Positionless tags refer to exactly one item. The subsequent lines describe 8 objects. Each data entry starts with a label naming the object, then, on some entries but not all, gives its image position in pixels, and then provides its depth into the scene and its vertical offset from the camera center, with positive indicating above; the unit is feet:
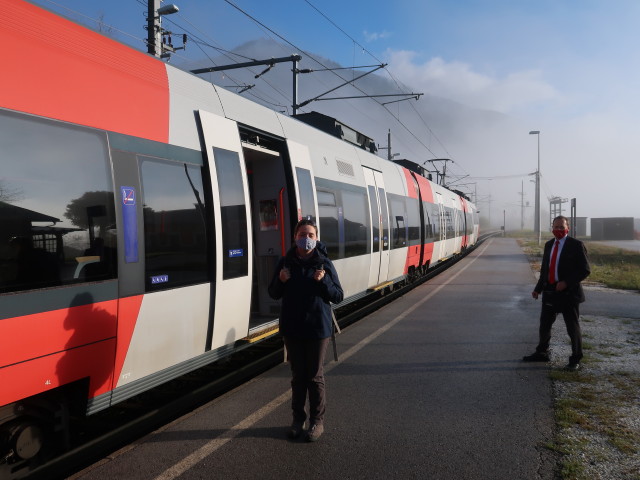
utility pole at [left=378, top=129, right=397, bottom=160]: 89.21 +14.75
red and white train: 10.08 +0.14
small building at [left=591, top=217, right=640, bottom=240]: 208.54 -5.70
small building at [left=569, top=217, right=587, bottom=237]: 202.20 -3.85
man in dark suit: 19.13 -2.77
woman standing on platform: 13.05 -2.44
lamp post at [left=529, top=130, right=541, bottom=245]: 147.19 +9.17
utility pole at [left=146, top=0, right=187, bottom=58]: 33.83 +14.33
